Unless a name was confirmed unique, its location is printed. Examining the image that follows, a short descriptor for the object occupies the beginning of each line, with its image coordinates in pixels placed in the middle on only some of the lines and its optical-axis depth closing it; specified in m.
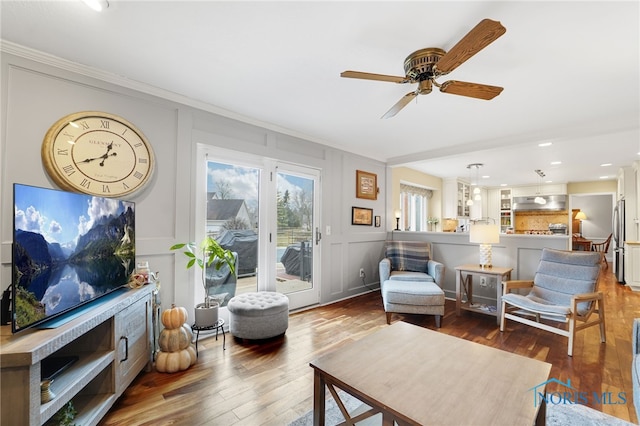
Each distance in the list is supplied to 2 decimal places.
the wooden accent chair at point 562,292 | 2.61
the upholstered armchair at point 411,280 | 3.17
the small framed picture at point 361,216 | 4.51
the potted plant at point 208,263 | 2.51
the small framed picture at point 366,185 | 4.62
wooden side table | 3.29
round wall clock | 2.03
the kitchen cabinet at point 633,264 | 4.90
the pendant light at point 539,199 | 7.91
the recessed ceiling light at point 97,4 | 1.48
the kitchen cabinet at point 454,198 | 7.04
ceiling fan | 1.55
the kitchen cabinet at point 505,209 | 8.78
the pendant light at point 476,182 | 5.70
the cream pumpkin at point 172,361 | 2.16
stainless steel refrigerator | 5.52
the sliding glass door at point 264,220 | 3.02
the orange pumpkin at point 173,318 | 2.22
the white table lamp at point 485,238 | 3.51
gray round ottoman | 2.68
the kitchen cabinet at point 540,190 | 7.74
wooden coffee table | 1.12
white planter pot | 2.51
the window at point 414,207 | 6.34
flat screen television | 1.26
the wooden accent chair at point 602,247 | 7.68
